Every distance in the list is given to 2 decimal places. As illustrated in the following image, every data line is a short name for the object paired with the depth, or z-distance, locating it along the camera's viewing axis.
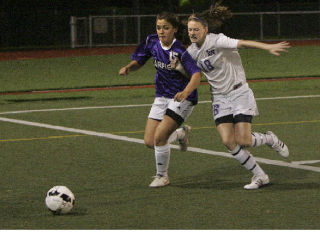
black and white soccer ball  15.76
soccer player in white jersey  18.12
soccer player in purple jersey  18.53
